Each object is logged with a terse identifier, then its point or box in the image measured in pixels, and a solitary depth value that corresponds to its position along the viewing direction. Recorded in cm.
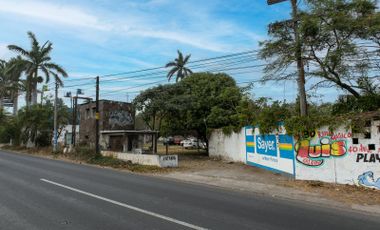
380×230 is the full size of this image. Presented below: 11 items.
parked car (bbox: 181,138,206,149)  4698
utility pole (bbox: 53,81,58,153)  3322
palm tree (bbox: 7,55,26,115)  4088
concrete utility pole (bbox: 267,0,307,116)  1543
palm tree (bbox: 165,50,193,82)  5981
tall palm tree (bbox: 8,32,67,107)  4044
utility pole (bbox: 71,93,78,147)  3615
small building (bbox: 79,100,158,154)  3650
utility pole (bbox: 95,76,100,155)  2647
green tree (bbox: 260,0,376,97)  1403
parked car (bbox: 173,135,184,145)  6446
